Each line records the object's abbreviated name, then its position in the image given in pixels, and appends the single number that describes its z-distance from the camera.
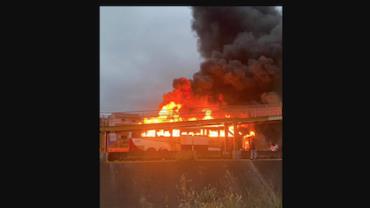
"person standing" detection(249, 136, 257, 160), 19.10
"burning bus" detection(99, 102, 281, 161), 20.47
